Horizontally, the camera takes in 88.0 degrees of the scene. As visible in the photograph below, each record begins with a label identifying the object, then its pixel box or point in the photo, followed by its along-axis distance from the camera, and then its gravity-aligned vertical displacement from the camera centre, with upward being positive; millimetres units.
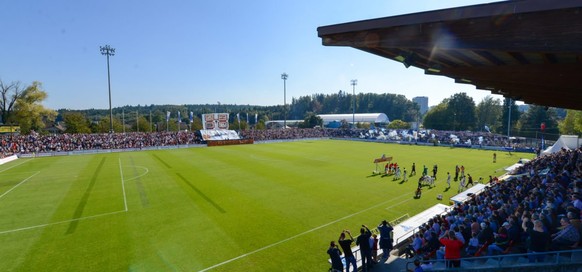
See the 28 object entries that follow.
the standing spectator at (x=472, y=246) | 7934 -3379
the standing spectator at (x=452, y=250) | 7344 -3213
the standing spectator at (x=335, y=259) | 8609 -4033
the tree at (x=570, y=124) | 52534 -1084
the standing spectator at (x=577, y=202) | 7793 -2246
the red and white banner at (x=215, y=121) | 59684 -323
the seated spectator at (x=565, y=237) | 6275 -2504
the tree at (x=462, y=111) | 86750 +2206
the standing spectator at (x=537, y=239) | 6477 -2621
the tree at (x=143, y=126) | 89731 -1917
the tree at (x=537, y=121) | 73131 -656
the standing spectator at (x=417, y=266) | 6965 -3464
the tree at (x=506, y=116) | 78619 +674
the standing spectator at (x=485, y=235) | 7977 -3106
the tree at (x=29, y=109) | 59094 +2148
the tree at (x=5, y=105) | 59128 +2874
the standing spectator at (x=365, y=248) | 9070 -3918
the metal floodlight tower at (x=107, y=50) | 51272 +11887
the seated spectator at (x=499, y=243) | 7355 -3101
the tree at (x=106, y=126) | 78250 -1736
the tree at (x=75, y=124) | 69750 -967
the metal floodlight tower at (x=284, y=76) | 78381 +11130
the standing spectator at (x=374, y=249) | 9664 -4241
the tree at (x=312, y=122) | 104881 -1020
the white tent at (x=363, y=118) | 118750 +369
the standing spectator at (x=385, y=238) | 9914 -3948
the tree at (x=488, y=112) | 92188 +1991
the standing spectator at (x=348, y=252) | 8906 -3987
